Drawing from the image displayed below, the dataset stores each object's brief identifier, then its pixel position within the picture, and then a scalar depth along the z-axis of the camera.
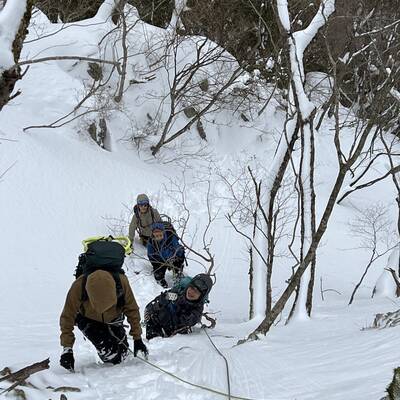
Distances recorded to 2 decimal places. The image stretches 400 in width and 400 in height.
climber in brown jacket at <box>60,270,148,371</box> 4.15
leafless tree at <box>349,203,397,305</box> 14.86
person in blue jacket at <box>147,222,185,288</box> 8.88
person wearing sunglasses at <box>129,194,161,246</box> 9.34
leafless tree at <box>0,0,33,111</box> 2.71
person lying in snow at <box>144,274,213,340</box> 6.11
